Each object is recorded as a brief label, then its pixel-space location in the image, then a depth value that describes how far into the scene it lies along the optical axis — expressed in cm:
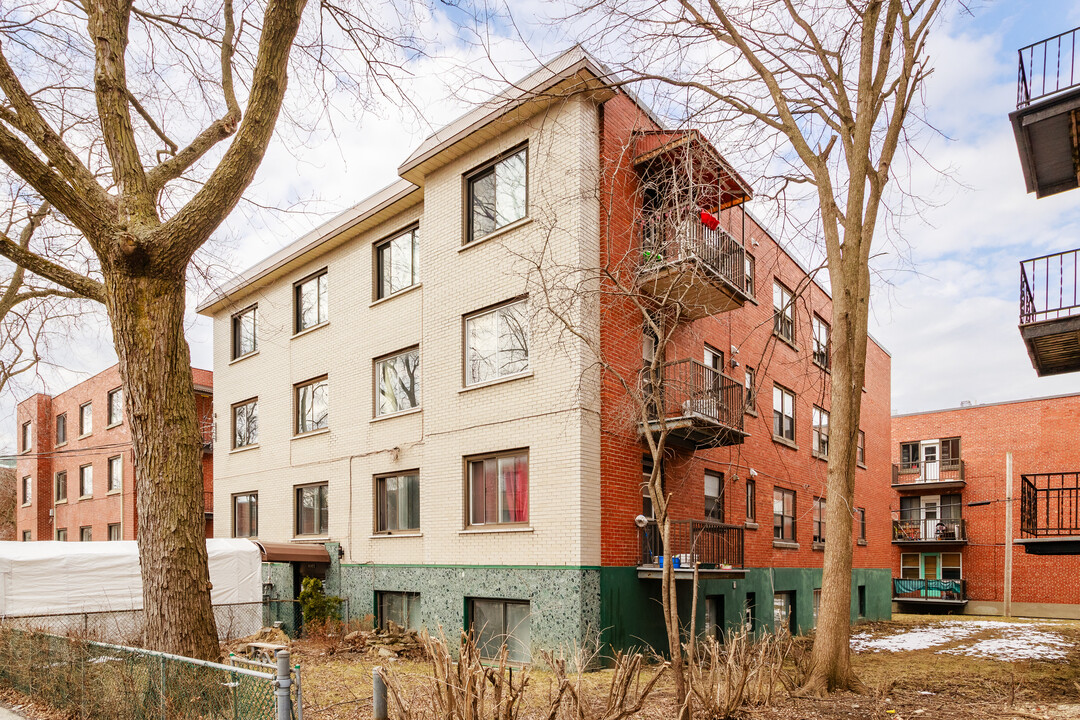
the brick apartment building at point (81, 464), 3153
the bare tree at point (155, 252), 821
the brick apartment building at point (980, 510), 3478
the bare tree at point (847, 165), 1080
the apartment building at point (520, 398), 1464
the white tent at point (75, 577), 1526
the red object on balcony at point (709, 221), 1554
